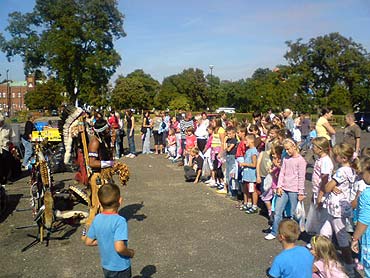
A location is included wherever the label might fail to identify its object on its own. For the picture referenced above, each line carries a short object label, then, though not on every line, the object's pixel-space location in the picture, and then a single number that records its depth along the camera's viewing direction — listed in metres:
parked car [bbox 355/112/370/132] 35.81
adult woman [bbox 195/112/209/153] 11.85
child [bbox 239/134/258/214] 7.14
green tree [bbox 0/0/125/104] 41.03
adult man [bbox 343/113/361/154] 8.64
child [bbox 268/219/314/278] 3.01
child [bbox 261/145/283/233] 6.45
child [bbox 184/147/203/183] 10.59
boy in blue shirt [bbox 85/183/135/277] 3.20
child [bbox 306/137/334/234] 5.02
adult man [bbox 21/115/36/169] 11.93
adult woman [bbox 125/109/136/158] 16.12
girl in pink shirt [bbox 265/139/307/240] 5.55
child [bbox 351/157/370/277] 3.72
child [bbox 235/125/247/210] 7.81
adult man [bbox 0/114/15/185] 9.93
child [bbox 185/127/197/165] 12.13
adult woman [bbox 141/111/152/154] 16.58
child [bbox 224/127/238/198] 8.45
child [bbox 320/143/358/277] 4.51
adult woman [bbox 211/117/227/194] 9.59
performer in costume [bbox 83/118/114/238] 5.90
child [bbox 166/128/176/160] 15.40
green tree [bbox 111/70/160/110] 74.94
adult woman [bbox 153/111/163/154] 16.72
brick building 128.62
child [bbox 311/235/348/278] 3.46
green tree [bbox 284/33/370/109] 59.75
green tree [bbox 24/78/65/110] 78.25
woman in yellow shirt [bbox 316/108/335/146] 8.76
